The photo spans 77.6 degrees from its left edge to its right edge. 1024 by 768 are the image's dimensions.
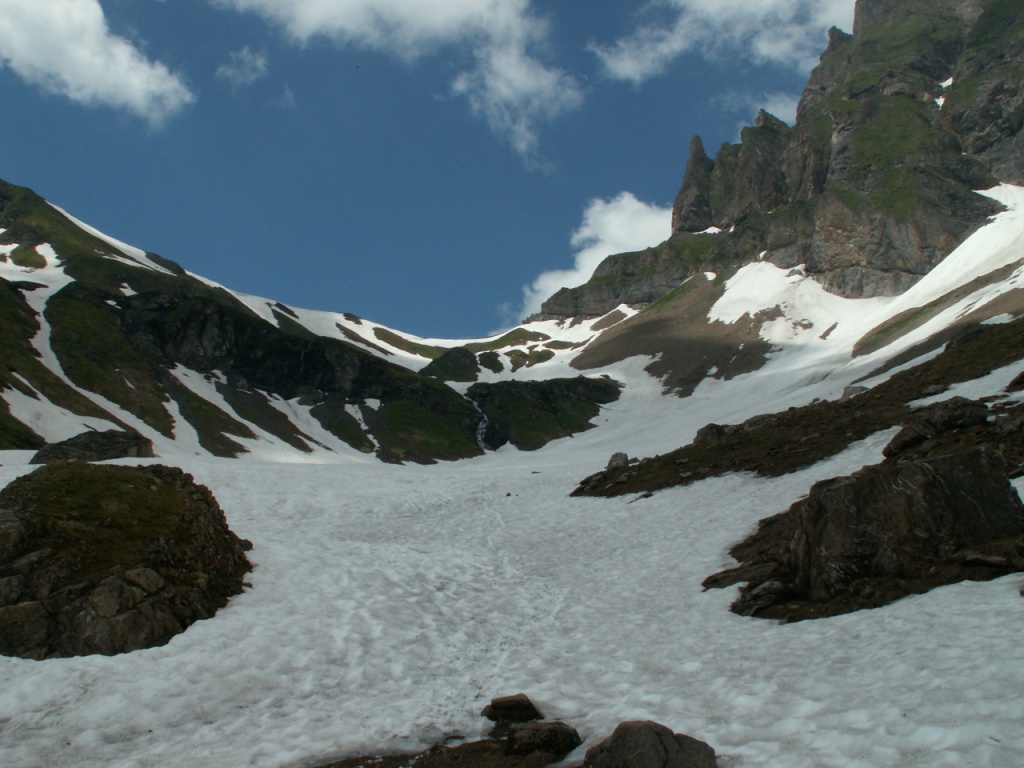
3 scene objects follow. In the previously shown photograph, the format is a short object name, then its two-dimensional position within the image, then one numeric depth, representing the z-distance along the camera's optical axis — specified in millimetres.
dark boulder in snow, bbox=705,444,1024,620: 12594
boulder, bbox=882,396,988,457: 21588
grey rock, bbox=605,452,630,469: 39844
